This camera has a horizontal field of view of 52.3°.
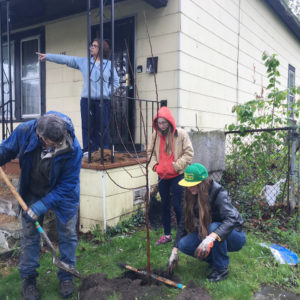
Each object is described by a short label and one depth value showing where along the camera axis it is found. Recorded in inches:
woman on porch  186.9
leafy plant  190.4
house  207.6
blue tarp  126.3
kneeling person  108.8
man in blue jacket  97.3
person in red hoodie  148.3
